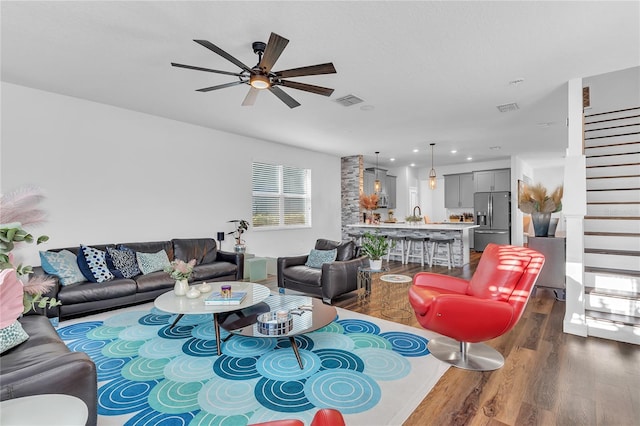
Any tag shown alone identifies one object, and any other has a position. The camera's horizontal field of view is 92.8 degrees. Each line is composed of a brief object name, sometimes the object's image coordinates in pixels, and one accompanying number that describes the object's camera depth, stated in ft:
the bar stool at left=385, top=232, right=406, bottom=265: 23.90
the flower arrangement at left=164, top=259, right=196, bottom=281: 10.38
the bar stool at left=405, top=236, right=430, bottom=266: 22.66
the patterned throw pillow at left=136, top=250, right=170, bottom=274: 13.81
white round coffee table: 8.96
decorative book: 9.49
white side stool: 2.41
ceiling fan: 7.26
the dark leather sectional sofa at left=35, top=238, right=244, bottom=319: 11.28
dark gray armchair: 13.25
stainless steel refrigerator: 27.89
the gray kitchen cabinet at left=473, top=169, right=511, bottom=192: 28.55
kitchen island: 21.99
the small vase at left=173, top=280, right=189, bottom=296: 10.52
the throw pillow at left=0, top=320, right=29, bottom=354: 5.90
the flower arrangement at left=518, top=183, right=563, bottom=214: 13.78
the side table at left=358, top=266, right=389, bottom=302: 14.44
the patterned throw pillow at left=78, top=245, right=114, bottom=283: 12.17
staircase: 10.23
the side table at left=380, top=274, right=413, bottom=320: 11.86
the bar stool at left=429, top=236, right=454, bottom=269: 21.34
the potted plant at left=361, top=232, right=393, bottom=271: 12.92
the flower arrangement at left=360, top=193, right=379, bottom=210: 25.61
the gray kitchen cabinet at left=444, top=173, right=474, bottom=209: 31.12
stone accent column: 26.73
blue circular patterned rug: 6.35
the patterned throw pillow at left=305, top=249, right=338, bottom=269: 14.87
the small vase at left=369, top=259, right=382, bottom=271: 12.88
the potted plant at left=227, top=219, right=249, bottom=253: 18.45
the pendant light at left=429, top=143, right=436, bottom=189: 22.75
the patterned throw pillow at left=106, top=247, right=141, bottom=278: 13.03
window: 21.11
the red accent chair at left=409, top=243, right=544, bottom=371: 7.59
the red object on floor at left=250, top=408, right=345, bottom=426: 3.59
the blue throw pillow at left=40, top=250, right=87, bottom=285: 11.44
